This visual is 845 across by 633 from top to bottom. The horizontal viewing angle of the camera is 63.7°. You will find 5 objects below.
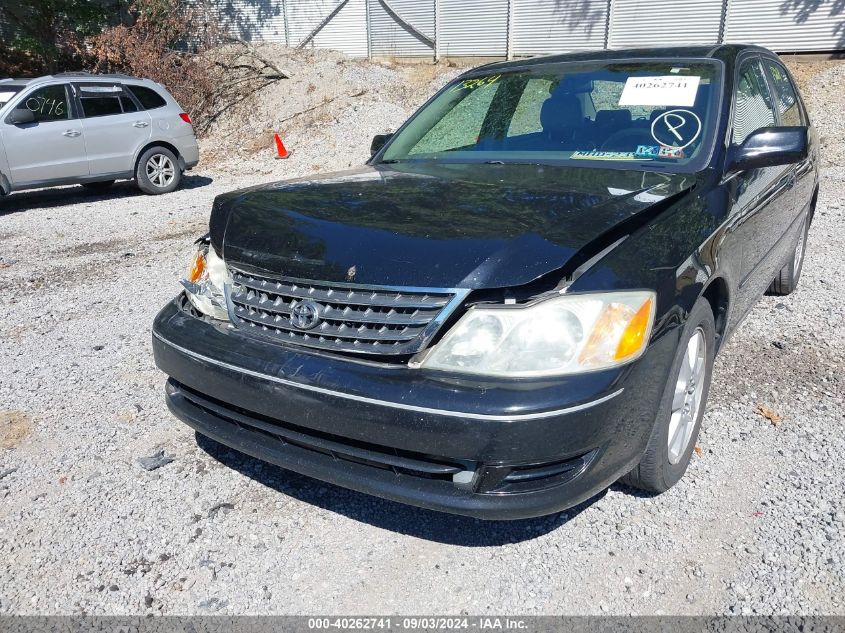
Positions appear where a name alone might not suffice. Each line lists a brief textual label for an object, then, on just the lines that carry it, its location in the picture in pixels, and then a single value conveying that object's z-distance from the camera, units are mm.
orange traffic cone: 13427
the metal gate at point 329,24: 19125
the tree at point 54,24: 16984
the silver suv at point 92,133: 9133
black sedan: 2080
